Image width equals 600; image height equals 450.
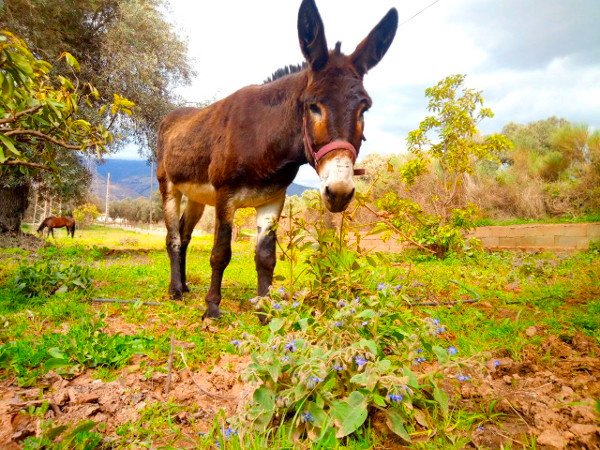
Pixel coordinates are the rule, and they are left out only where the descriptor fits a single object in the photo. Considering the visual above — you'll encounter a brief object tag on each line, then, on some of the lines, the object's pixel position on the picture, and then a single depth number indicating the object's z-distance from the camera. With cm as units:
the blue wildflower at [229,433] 137
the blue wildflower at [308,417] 137
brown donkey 247
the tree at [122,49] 988
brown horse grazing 1956
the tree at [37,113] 210
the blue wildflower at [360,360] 138
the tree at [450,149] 801
